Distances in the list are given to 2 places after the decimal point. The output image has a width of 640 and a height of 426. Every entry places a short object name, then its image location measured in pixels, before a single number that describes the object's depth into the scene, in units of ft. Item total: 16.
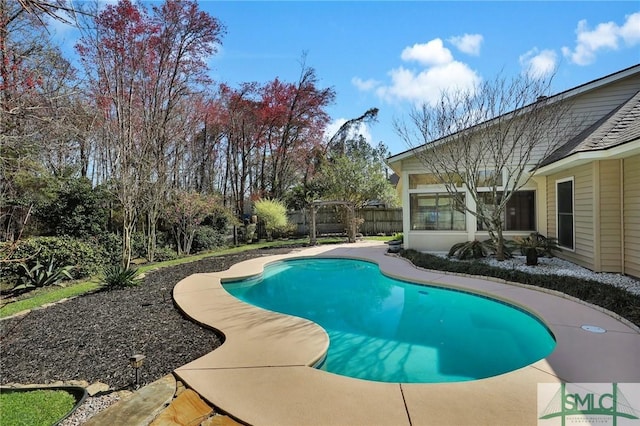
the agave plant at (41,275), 25.48
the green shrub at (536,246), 28.19
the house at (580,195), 22.67
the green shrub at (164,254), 41.06
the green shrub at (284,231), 60.44
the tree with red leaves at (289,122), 63.72
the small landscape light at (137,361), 11.04
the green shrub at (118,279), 24.81
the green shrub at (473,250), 32.89
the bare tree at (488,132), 30.48
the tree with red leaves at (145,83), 31.12
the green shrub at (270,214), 57.44
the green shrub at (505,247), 31.94
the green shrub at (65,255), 25.31
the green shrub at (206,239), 48.11
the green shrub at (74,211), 32.04
